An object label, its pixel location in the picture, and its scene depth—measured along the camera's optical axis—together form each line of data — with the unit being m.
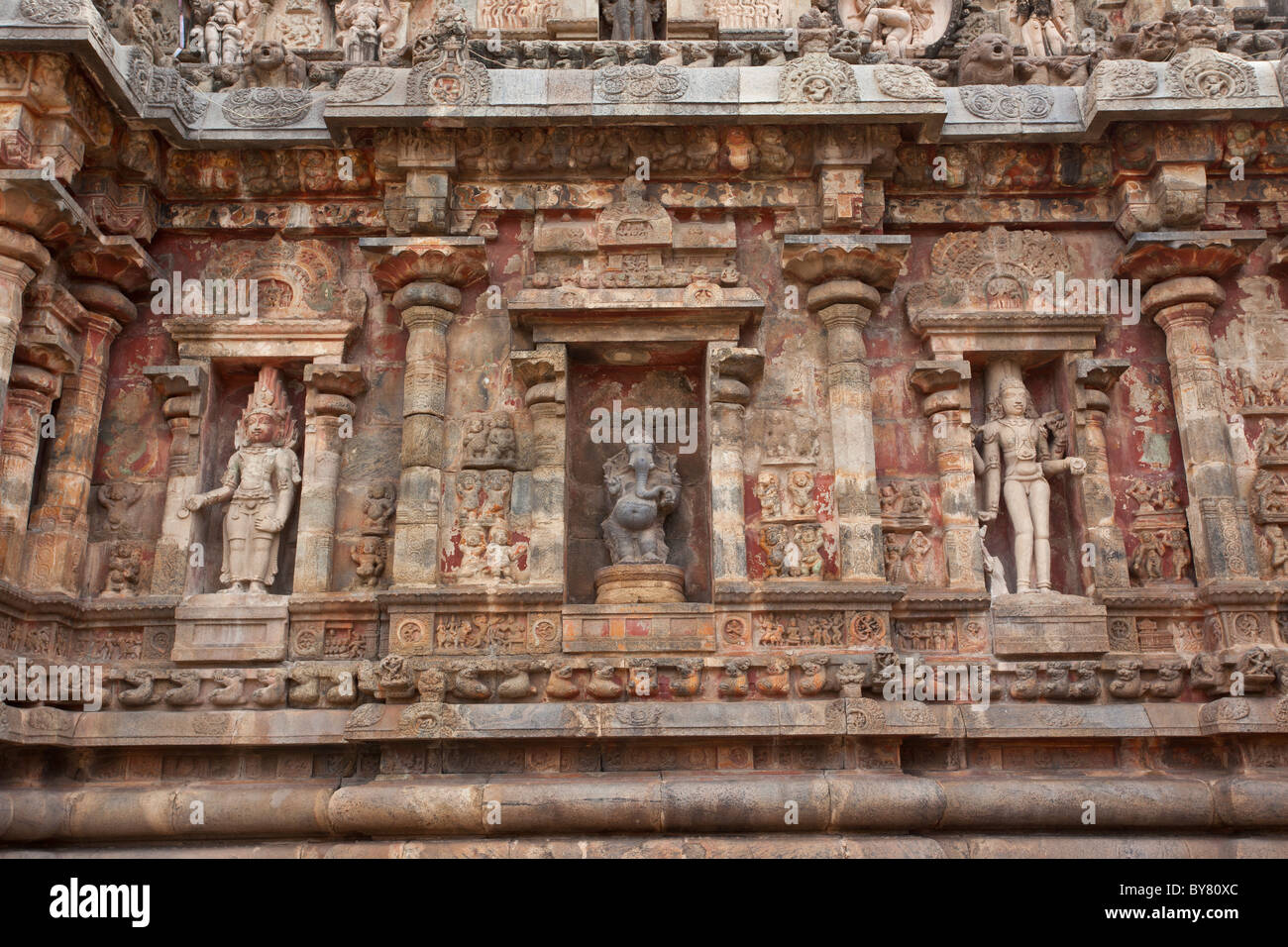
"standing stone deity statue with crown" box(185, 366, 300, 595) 9.88
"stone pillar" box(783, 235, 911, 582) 9.58
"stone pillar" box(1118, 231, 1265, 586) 9.61
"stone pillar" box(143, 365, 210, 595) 9.83
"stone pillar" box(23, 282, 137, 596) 9.63
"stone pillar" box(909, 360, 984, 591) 9.75
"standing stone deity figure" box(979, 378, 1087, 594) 9.88
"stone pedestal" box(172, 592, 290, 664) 9.45
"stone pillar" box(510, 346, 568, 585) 9.53
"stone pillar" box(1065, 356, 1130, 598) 9.79
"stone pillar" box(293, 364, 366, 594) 9.78
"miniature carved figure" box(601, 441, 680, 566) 9.73
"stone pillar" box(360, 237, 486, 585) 9.53
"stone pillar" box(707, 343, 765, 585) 9.51
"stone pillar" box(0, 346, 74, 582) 9.40
